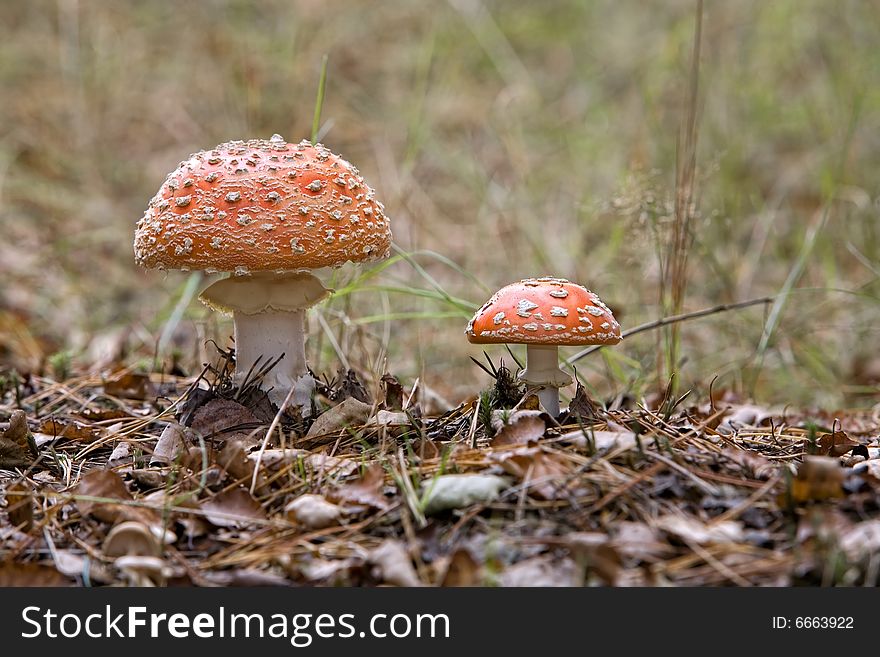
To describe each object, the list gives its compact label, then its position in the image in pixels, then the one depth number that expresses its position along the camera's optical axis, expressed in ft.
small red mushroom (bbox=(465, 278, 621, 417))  10.47
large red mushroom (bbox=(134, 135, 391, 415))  10.69
